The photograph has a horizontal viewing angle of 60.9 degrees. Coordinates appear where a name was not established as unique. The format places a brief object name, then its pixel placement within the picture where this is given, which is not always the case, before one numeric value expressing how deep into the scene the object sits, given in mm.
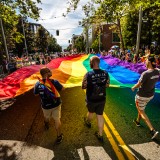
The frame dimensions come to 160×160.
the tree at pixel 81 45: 55203
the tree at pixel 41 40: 51083
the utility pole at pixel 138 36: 10281
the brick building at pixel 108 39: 37640
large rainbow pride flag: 4552
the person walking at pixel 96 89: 2987
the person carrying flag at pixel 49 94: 3007
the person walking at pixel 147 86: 3198
